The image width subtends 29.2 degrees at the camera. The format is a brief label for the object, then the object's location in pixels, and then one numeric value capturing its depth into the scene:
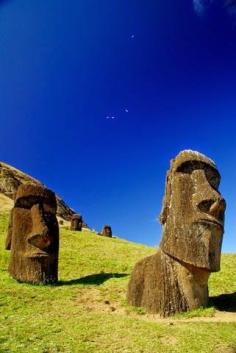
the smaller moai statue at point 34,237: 16.59
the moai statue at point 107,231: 45.72
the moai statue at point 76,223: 41.86
